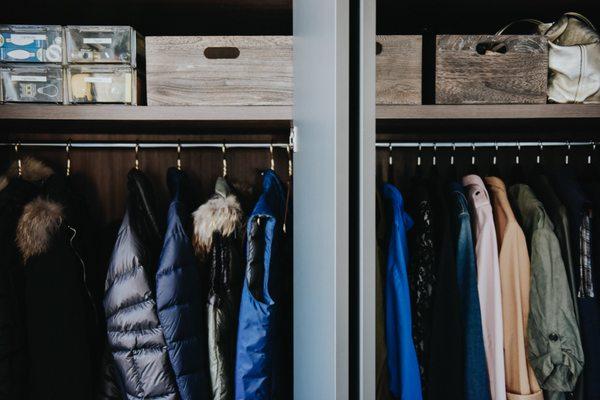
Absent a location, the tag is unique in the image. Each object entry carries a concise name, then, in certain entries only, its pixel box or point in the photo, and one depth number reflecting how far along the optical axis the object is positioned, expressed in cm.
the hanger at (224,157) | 138
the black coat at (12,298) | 106
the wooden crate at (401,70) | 112
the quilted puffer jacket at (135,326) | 106
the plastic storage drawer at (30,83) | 116
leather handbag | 113
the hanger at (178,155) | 137
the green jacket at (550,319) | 106
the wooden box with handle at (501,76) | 113
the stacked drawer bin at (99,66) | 116
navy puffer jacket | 107
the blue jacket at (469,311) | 104
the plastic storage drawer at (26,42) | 116
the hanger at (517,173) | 132
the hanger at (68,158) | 137
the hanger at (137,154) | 137
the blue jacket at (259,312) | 111
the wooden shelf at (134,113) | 113
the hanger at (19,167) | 126
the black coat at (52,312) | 107
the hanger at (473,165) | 139
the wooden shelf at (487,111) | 111
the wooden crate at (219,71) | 115
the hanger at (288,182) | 121
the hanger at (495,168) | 134
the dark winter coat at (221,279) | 115
